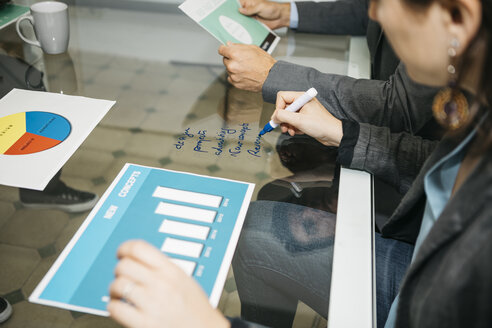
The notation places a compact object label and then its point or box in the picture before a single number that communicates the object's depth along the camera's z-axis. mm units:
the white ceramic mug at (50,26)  1119
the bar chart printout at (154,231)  583
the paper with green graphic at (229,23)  1109
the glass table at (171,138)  632
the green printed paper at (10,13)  1311
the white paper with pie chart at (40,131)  767
